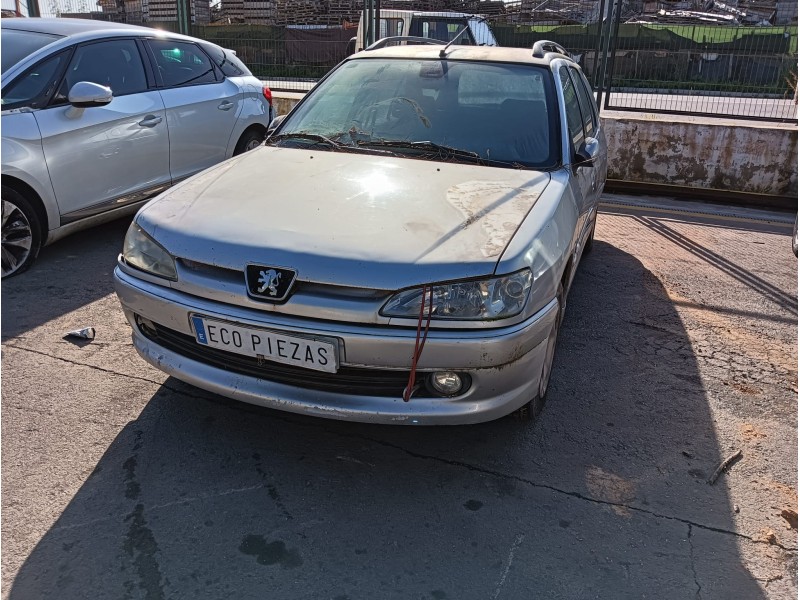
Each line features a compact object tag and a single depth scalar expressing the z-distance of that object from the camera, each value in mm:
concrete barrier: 7613
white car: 4496
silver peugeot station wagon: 2441
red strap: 2410
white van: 10508
